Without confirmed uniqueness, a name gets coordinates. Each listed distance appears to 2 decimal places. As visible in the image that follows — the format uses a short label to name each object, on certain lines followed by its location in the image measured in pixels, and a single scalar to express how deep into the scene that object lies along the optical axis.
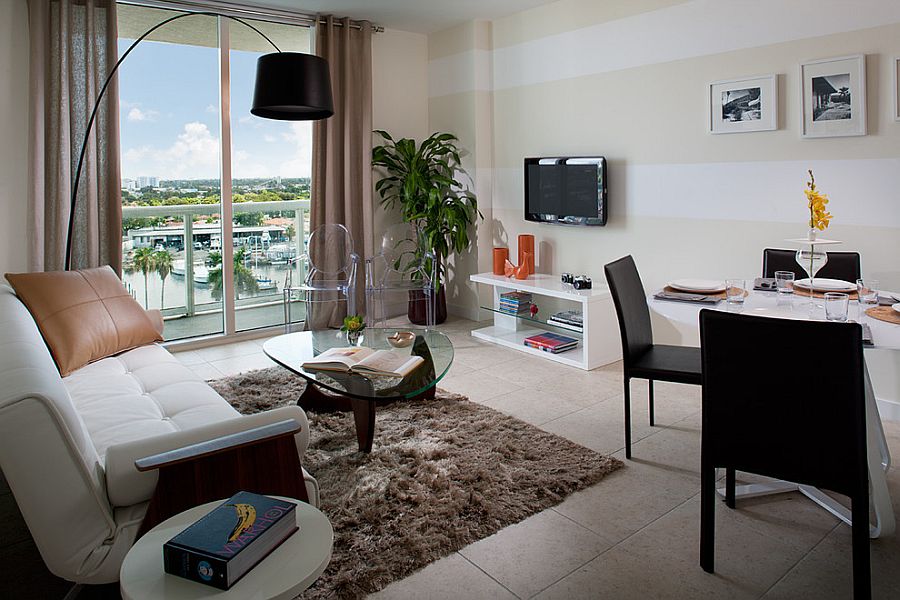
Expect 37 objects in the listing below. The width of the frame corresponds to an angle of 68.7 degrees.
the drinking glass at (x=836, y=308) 2.19
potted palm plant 5.47
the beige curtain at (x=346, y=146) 5.32
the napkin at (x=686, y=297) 2.64
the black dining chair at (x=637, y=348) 2.76
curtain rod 4.57
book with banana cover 1.27
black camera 4.55
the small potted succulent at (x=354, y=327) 3.28
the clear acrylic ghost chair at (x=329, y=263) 5.28
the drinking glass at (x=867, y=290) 2.51
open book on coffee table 2.80
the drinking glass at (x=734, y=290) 2.60
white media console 4.34
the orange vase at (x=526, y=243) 5.00
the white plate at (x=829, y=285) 2.61
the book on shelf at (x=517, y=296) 5.05
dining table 2.18
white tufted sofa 1.55
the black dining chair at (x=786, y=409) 1.79
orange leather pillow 2.97
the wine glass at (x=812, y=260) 2.54
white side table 1.25
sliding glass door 4.66
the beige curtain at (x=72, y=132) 4.04
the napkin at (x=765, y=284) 2.85
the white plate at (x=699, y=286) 2.76
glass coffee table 2.63
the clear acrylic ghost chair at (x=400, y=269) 5.44
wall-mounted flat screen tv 4.65
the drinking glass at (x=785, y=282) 2.66
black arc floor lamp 3.12
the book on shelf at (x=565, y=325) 4.55
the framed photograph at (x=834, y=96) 3.31
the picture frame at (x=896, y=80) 3.18
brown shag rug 2.18
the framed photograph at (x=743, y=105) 3.68
